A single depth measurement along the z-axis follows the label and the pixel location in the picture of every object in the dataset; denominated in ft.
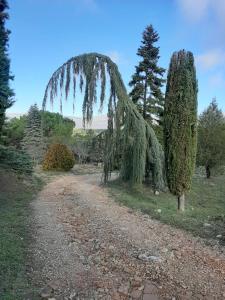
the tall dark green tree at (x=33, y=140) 85.56
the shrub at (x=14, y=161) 37.41
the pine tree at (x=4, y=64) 33.05
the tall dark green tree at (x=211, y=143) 56.38
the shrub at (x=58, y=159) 59.09
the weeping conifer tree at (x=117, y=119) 26.76
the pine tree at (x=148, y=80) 52.01
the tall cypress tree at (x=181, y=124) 23.90
